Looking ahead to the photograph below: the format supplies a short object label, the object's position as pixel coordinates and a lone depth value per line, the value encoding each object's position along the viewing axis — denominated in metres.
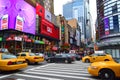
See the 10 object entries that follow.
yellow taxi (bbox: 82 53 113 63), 9.72
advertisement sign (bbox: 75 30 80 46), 53.24
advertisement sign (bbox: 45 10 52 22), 27.15
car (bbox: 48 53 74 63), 9.74
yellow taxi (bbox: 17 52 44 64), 8.32
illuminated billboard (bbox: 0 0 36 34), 18.69
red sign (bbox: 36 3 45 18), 24.01
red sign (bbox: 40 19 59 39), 25.25
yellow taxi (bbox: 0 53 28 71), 5.19
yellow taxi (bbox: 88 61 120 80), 4.08
